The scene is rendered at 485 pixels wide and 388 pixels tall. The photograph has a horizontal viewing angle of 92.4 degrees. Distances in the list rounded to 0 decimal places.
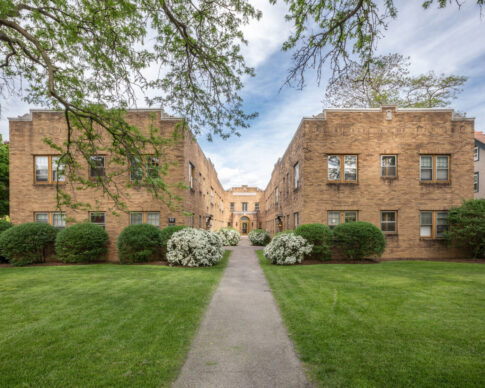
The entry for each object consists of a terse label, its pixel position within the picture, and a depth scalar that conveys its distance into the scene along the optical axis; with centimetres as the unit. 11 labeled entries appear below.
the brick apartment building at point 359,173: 1348
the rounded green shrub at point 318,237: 1187
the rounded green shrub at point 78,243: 1185
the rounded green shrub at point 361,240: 1187
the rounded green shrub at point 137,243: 1180
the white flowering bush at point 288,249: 1130
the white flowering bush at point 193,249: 1073
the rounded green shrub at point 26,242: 1152
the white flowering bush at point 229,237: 2278
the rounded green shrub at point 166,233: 1189
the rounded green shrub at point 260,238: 2306
